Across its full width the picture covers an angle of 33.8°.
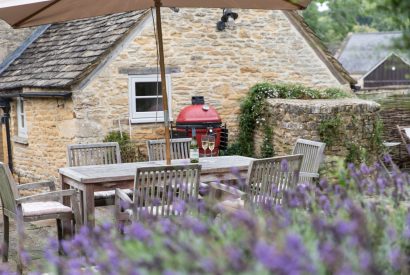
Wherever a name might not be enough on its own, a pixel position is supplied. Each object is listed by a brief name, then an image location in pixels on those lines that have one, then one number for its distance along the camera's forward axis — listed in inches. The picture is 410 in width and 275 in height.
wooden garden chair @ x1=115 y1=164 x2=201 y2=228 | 225.8
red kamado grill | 432.1
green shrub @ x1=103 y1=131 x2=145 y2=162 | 438.3
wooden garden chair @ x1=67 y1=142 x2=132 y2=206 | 312.5
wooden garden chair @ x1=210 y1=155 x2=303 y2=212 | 237.2
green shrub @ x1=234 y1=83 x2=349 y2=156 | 469.1
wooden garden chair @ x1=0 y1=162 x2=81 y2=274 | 239.6
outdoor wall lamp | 469.4
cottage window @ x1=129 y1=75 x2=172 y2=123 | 453.1
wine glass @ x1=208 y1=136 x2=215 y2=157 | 284.5
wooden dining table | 249.0
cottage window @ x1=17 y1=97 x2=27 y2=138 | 501.7
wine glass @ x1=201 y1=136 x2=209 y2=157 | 284.5
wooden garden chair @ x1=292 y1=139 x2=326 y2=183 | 290.5
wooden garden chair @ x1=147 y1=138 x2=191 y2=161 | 324.8
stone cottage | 440.5
